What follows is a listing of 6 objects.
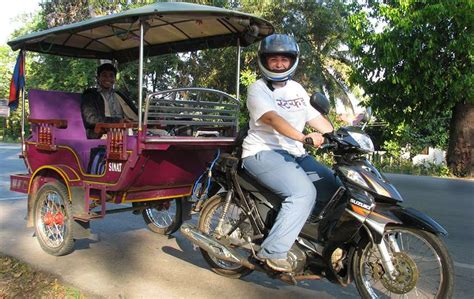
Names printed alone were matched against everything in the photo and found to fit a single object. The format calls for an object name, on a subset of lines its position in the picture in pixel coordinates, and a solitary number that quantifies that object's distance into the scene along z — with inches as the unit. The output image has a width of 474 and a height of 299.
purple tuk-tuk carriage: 174.7
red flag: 217.8
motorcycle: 128.2
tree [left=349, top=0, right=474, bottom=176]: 483.5
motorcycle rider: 142.9
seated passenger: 224.7
